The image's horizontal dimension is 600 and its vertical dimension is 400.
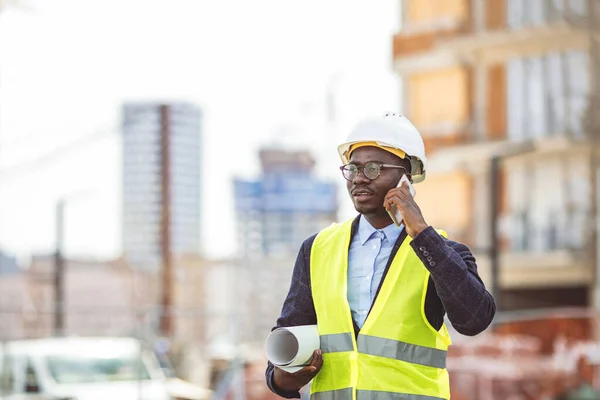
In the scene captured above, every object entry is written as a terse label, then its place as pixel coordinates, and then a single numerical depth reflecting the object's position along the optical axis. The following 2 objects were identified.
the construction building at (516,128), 37.44
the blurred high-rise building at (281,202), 161.88
